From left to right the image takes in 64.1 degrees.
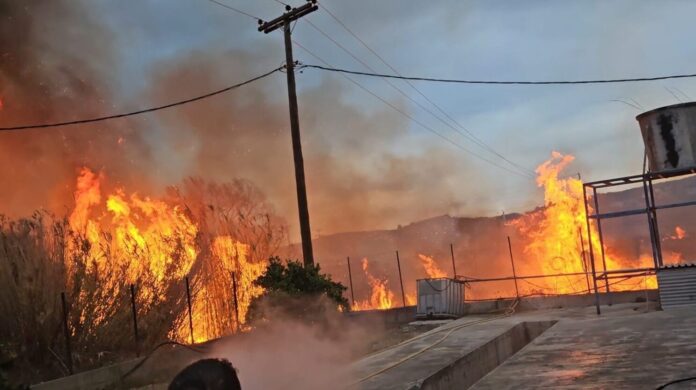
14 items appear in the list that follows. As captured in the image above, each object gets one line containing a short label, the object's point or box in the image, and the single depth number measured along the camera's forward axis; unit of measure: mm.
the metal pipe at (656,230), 11844
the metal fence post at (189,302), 10630
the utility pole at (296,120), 14383
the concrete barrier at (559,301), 14789
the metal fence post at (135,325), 9367
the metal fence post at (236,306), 11773
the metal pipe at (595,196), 12062
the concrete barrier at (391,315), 16078
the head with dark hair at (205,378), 4812
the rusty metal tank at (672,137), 11250
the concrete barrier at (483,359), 8180
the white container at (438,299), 15750
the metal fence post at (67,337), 8312
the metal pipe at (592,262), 11820
